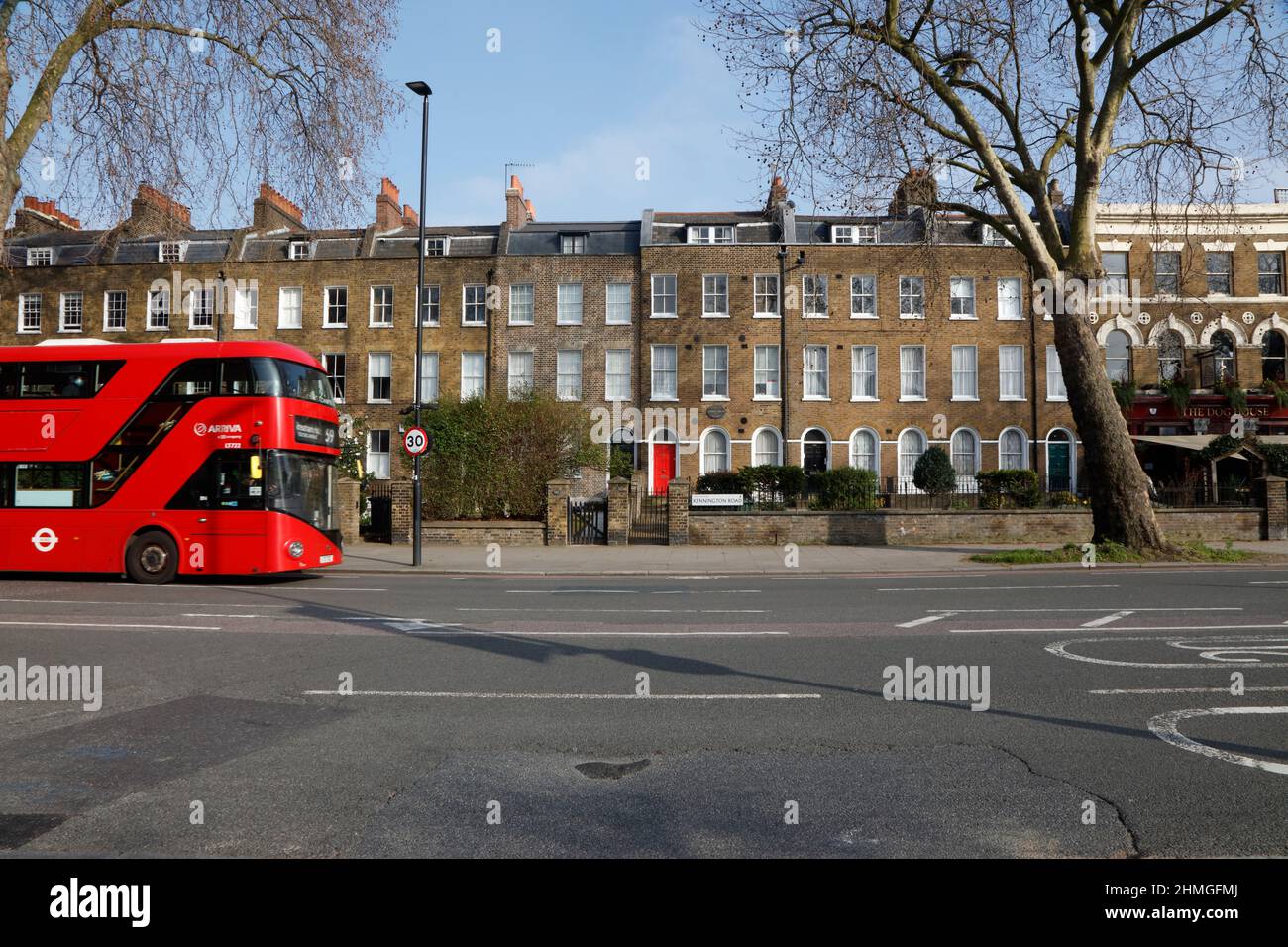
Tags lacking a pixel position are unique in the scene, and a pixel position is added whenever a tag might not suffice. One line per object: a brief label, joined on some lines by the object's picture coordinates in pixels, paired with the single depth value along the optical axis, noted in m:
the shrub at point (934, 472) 30.97
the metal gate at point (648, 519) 23.33
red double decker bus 14.20
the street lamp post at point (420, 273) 18.22
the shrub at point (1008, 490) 23.70
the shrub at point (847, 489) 24.53
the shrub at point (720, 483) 28.67
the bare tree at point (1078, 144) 16.11
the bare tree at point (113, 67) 13.21
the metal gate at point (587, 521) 22.38
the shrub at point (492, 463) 23.31
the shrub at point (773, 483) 24.48
